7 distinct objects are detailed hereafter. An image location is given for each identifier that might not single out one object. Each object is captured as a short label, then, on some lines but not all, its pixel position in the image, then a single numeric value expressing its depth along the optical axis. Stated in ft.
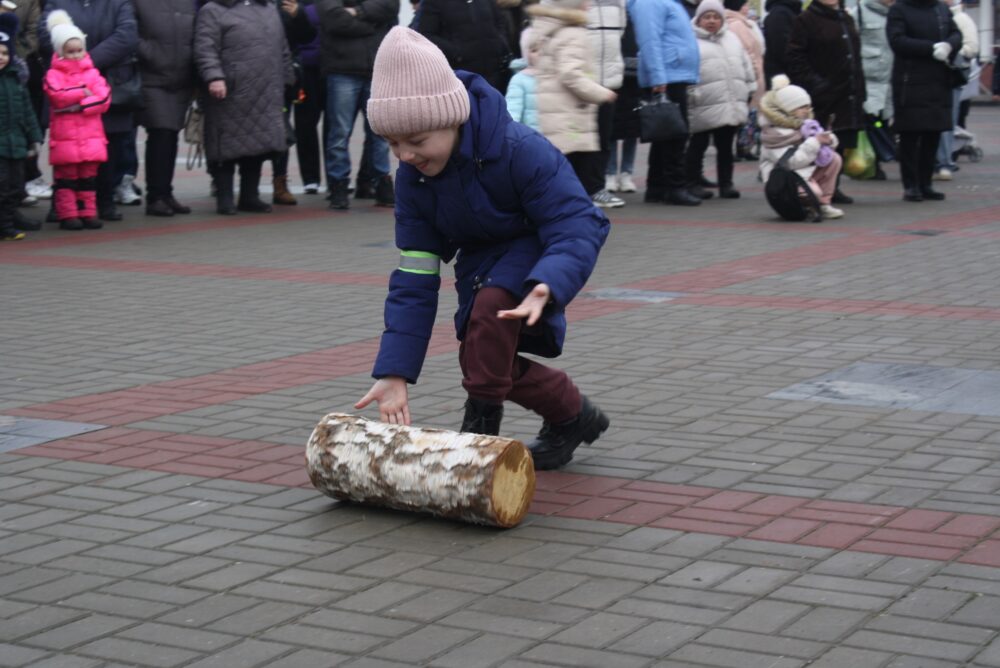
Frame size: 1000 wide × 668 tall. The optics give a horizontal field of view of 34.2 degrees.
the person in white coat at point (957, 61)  48.75
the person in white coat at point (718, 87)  48.03
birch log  15.80
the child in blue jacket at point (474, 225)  16.11
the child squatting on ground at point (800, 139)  42.78
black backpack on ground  42.52
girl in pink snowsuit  41.52
